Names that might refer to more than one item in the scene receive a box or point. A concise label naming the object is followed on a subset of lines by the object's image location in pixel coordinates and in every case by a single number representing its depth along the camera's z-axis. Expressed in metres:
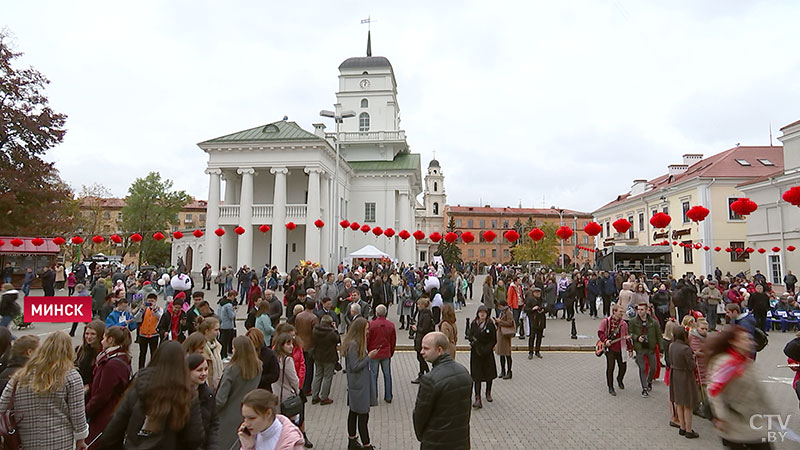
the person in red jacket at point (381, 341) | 7.68
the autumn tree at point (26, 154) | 26.78
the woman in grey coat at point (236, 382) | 4.48
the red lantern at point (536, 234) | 19.95
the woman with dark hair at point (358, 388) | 5.89
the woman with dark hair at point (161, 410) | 3.01
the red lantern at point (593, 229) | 19.15
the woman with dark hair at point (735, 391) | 4.06
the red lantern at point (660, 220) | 17.91
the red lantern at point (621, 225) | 18.91
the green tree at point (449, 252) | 69.94
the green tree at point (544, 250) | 54.44
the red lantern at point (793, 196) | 13.15
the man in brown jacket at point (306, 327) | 7.86
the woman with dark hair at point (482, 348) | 7.78
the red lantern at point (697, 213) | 16.62
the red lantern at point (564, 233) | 19.97
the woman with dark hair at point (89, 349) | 4.69
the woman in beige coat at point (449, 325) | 7.85
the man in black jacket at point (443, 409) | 3.84
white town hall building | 33.81
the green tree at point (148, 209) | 49.38
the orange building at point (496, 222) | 90.31
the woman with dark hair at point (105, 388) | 3.99
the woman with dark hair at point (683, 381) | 6.31
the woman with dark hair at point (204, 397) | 3.34
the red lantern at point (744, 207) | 15.96
